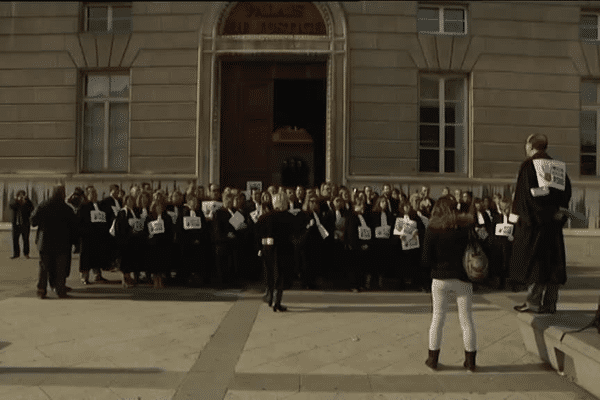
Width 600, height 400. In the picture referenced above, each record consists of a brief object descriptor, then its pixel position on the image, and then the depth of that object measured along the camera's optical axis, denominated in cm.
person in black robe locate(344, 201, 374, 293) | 964
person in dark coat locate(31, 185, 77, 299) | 865
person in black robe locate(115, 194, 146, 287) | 977
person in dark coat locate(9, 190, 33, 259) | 1360
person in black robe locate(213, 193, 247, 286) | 994
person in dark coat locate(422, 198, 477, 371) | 491
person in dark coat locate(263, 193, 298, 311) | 794
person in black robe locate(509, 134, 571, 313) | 565
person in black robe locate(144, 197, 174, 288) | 977
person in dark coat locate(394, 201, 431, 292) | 977
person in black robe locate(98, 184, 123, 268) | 1023
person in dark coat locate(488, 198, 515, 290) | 1016
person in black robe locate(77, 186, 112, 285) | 1005
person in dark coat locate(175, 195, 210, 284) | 992
